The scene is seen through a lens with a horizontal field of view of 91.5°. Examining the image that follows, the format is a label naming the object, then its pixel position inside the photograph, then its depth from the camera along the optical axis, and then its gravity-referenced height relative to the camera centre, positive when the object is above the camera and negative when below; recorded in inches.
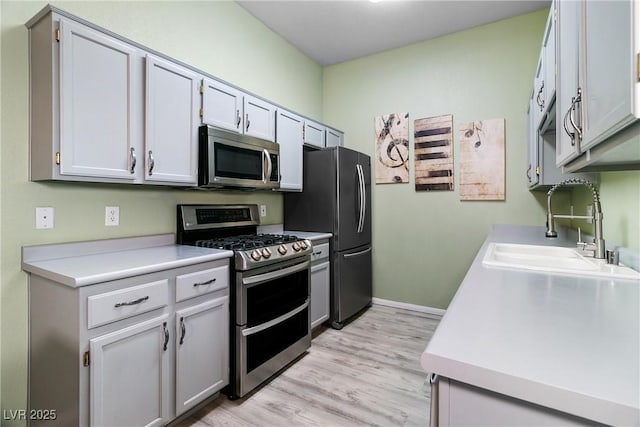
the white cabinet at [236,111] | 88.0 +31.6
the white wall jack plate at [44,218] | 64.9 -1.2
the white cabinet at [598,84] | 25.2 +13.3
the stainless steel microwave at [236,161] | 85.0 +15.6
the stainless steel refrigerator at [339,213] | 123.6 -0.3
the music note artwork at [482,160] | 125.9 +21.6
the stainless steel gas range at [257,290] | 77.7 -21.6
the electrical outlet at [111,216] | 75.7 -1.0
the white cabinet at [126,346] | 52.7 -25.8
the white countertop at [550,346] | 19.6 -11.0
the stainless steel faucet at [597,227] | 61.1 -2.9
